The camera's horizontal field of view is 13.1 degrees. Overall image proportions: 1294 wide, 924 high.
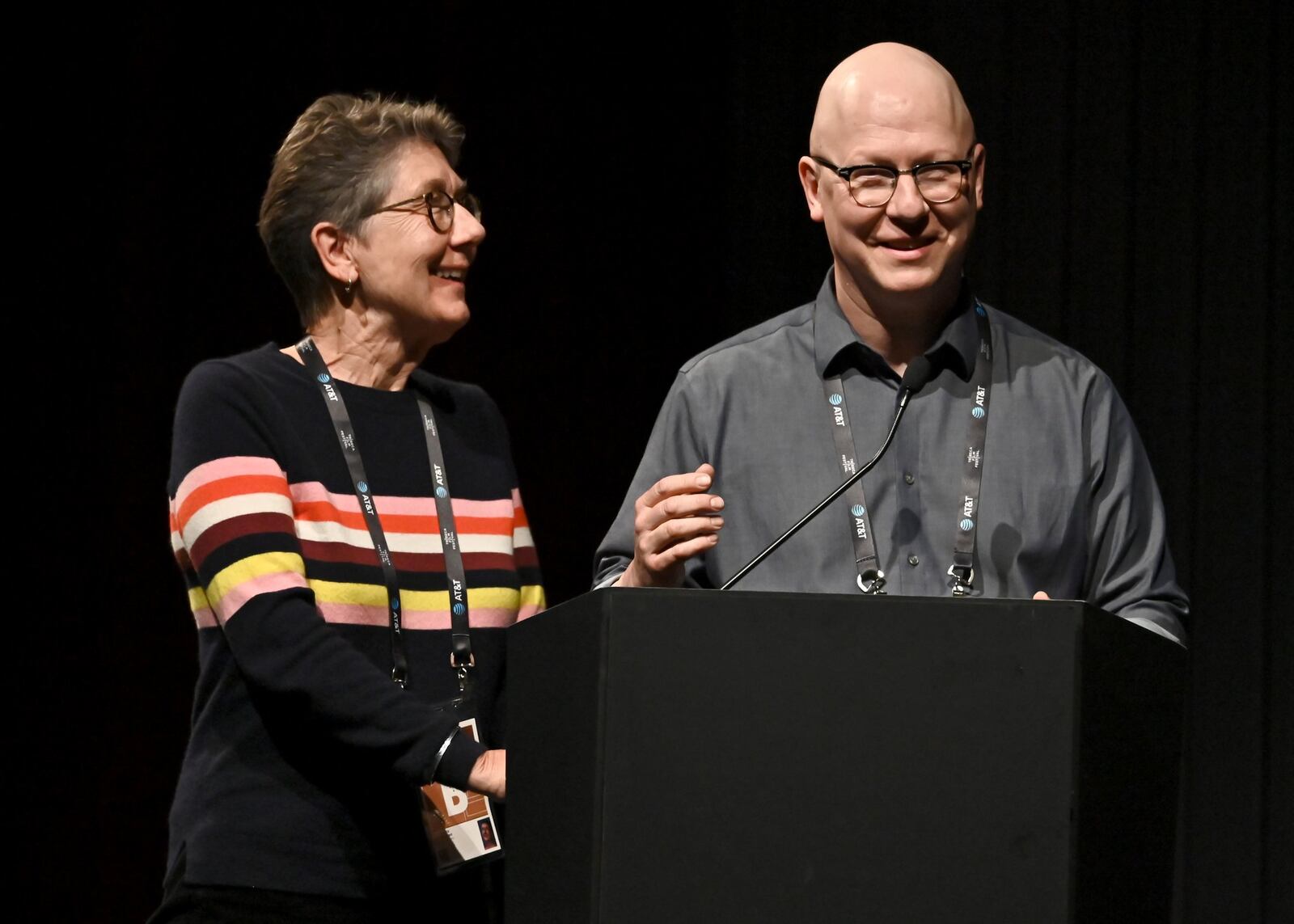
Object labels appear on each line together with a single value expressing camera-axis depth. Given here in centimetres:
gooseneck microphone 483
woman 514
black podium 464
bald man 507
